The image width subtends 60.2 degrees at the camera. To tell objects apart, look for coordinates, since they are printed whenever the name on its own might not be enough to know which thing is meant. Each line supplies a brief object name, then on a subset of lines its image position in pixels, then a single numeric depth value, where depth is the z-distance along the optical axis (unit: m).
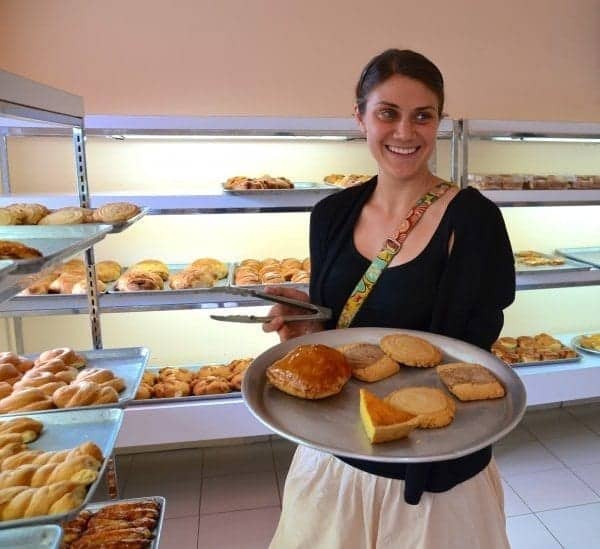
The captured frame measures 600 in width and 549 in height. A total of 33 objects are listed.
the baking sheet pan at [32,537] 1.01
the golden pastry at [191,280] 2.75
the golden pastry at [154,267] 2.92
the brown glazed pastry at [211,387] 2.86
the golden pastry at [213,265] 3.00
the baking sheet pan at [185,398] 2.80
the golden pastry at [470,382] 1.20
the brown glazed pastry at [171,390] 2.86
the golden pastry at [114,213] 1.75
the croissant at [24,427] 1.37
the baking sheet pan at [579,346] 3.46
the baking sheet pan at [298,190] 2.76
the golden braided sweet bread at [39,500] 1.07
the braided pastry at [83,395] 1.50
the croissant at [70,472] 1.16
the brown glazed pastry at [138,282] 2.69
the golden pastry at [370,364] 1.33
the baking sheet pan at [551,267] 3.18
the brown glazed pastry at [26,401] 1.50
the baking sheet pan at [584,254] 3.44
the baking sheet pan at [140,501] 1.72
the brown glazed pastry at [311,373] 1.21
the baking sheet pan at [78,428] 1.36
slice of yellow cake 1.06
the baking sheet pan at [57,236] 1.22
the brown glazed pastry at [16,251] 1.05
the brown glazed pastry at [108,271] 2.92
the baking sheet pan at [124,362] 1.76
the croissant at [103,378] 1.62
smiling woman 1.36
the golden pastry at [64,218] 1.71
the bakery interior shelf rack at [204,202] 2.66
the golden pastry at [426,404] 1.11
